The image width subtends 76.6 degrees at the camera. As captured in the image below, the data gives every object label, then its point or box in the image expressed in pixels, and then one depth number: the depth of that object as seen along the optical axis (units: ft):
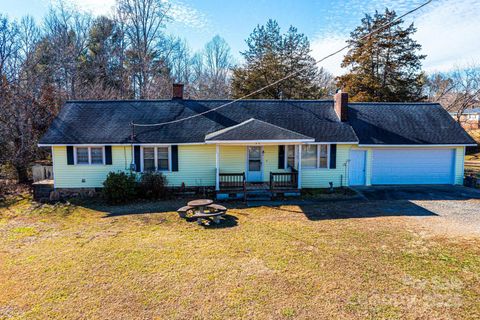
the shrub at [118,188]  44.24
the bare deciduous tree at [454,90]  138.41
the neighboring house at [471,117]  152.15
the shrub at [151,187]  46.34
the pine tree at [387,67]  97.09
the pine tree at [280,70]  107.04
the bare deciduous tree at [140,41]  102.58
